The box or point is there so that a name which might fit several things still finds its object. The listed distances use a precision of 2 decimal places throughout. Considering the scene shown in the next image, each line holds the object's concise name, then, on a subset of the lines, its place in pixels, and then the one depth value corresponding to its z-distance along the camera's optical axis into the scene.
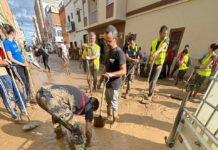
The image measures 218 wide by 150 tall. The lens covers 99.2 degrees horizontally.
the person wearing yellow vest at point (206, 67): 2.70
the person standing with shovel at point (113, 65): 1.61
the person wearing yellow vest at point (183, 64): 4.04
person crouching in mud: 1.05
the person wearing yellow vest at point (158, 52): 2.53
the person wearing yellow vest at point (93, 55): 3.21
